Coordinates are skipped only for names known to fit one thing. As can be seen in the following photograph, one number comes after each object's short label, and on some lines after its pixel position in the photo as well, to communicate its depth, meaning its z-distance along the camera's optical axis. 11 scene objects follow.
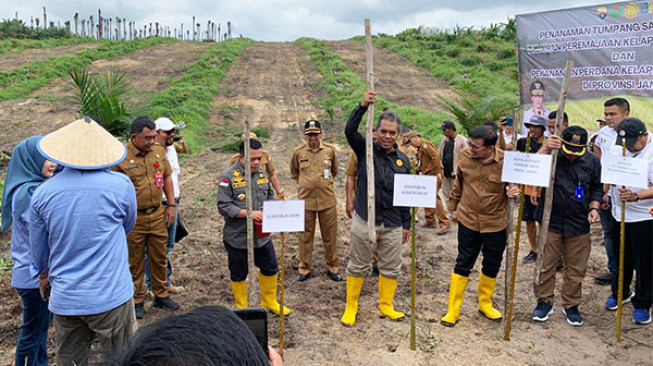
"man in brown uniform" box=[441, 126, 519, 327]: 4.11
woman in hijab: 2.85
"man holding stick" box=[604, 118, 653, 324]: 3.99
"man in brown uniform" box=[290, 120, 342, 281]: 5.32
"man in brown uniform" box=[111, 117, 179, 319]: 3.99
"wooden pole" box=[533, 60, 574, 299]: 3.66
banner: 5.75
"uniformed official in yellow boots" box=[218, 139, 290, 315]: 4.02
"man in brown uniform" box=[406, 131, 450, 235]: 6.38
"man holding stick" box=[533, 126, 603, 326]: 4.09
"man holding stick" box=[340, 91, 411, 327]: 4.14
